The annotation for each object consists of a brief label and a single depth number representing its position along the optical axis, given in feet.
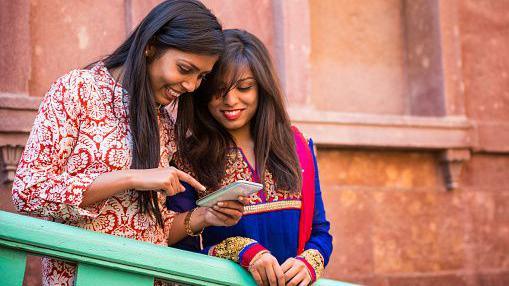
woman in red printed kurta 7.63
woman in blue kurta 9.36
